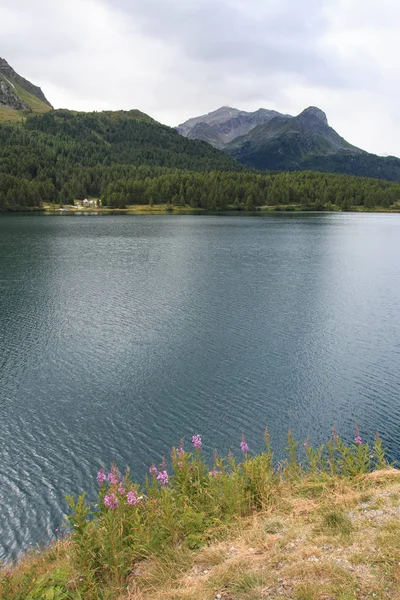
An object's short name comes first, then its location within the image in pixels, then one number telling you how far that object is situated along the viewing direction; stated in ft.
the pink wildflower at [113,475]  34.53
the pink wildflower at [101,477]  35.22
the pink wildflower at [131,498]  35.04
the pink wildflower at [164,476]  38.57
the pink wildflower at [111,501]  34.20
